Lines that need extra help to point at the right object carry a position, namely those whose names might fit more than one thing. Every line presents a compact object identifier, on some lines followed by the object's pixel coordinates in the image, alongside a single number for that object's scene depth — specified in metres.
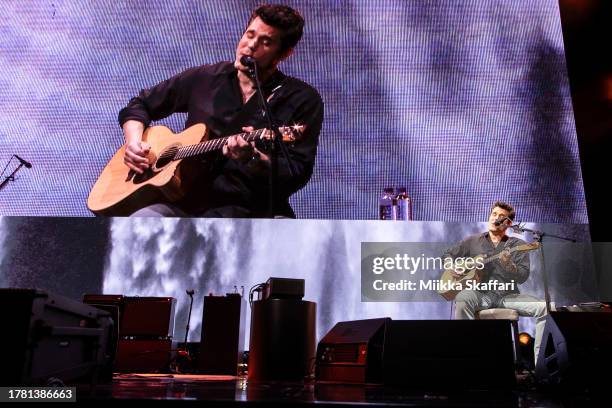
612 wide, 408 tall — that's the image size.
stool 3.36
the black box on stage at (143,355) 3.03
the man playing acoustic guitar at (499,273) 3.41
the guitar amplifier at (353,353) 2.06
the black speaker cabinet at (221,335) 2.99
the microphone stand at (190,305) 3.30
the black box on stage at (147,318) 3.07
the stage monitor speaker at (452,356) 1.84
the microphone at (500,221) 3.57
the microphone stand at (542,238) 3.41
